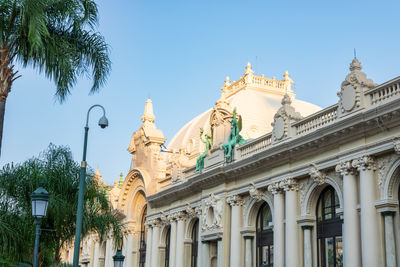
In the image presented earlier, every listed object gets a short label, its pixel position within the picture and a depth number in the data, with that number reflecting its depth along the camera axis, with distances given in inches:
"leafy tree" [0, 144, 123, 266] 981.8
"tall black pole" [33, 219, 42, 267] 629.2
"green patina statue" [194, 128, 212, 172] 1542.3
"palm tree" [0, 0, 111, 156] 713.0
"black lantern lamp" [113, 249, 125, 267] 1107.5
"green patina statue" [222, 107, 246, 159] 1401.3
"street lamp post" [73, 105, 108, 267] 730.2
